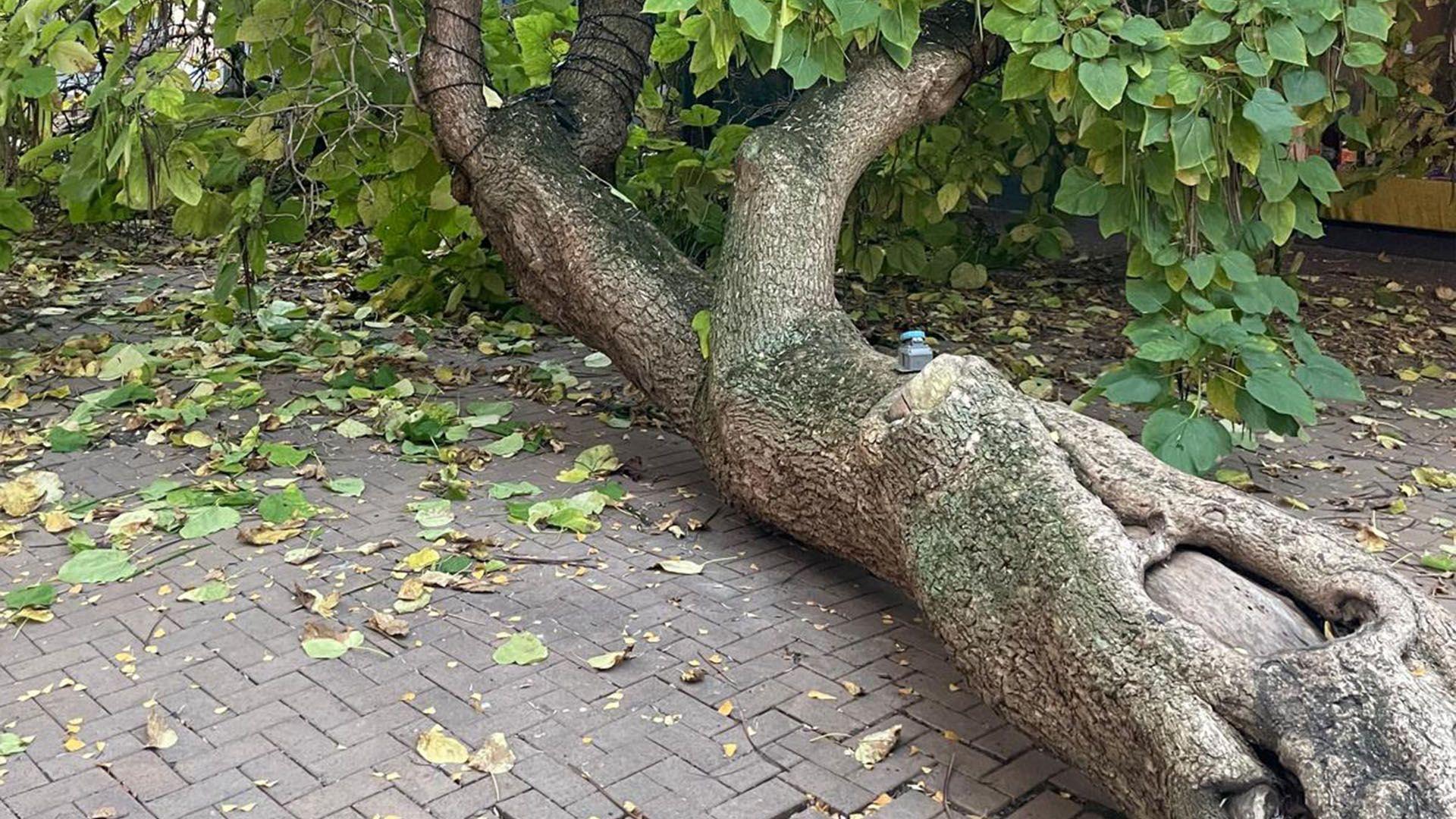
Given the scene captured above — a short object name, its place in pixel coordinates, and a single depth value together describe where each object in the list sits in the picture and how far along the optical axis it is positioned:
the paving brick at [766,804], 2.82
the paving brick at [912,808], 2.82
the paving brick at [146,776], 2.88
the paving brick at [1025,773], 2.93
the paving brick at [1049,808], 2.83
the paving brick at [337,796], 2.81
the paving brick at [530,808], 2.81
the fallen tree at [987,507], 2.40
